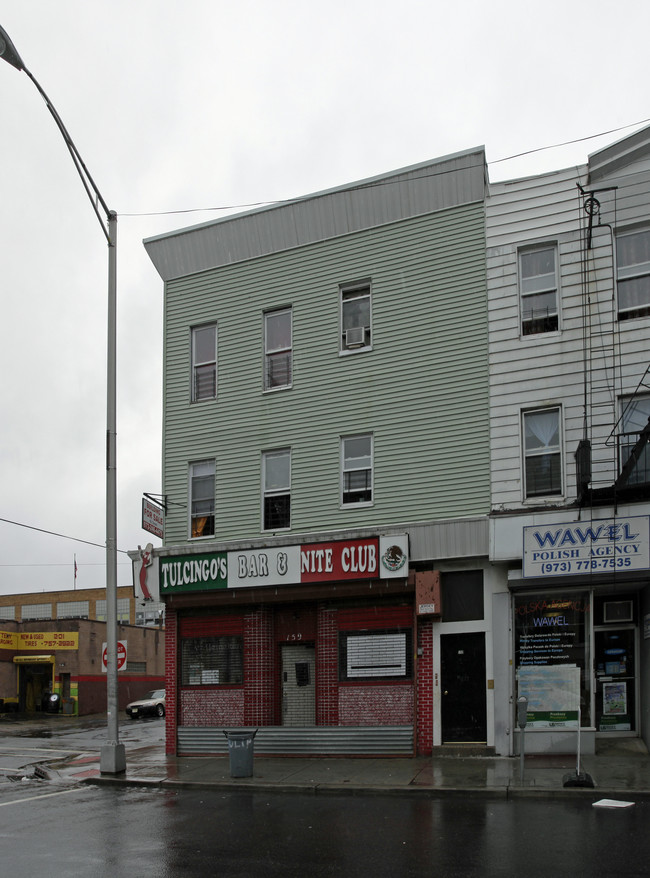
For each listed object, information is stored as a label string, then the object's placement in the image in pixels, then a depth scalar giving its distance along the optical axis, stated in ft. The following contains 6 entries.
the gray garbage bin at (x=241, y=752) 54.95
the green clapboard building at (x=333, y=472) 62.39
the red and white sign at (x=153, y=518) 71.41
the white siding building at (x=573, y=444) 56.49
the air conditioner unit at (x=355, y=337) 69.15
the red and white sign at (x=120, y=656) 65.69
